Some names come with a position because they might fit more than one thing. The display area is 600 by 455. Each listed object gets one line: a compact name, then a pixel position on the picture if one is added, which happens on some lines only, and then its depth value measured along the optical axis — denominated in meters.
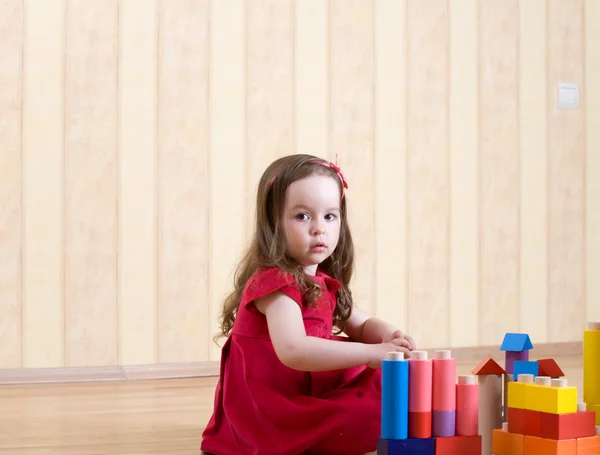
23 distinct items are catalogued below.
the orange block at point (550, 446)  2.65
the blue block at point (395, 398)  2.68
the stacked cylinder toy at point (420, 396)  2.69
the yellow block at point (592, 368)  2.91
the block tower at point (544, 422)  2.65
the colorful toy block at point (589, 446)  2.67
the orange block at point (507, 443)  2.69
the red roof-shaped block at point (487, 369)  2.79
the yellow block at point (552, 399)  2.65
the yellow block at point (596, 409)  2.90
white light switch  4.68
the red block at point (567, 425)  2.65
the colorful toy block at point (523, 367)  2.85
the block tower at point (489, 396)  2.78
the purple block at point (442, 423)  2.71
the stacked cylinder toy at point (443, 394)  2.70
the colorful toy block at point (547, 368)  2.90
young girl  2.93
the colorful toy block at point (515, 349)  2.90
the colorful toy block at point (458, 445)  2.70
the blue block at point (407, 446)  2.68
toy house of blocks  2.66
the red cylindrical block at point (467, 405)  2.72
